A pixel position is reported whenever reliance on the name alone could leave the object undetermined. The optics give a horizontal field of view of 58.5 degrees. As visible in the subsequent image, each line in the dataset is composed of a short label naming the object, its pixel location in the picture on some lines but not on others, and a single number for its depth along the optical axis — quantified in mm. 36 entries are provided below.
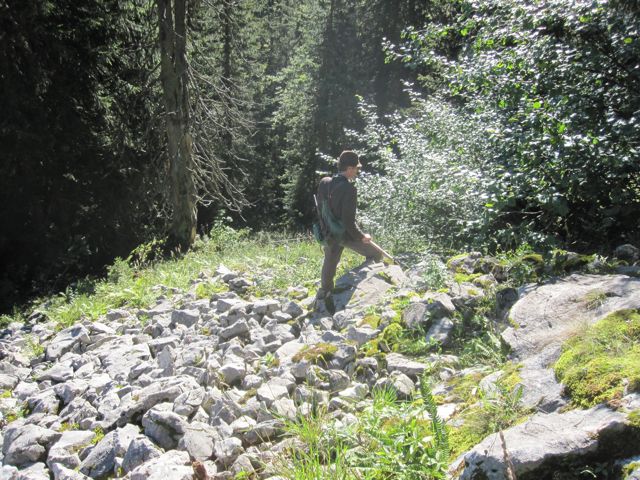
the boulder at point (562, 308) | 4301
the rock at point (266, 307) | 7008
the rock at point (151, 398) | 4973
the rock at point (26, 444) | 4859
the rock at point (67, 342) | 7727
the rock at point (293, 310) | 7027
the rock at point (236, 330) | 6457
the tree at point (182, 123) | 14414
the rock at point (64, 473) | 4289
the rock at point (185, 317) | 7504
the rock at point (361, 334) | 5508
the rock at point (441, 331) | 5184
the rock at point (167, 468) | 3795
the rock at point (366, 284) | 6845
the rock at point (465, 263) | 6520
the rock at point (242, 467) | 3881
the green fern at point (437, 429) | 3154
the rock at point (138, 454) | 4199
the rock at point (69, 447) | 4578
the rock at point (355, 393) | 4496
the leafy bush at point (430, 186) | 7531
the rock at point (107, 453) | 4344
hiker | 7355
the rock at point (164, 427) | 4477
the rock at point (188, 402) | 4754
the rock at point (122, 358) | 6223
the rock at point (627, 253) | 5844
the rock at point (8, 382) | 6945
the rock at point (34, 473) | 4391
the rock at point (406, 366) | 4758
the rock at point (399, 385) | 4387
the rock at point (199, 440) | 4167
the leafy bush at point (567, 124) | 6223
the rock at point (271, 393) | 4625
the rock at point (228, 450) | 4098
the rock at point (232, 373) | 5250
